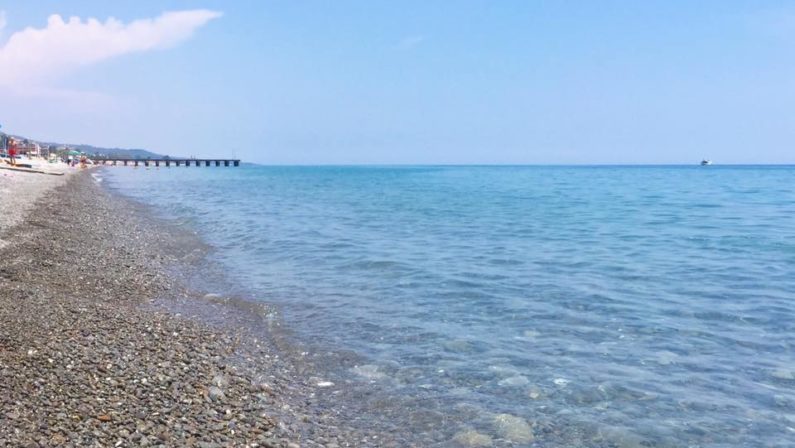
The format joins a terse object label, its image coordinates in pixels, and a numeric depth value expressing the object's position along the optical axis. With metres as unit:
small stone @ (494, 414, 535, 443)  5.57
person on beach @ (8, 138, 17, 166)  52.38
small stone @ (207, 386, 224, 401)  5.71
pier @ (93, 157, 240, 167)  147.36
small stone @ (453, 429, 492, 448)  5.46
